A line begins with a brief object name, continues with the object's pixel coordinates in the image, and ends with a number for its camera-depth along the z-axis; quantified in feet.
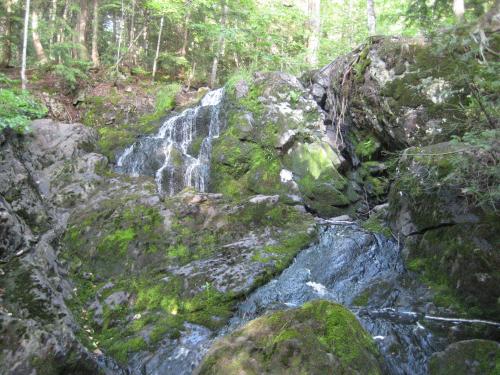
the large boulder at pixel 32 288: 14.01
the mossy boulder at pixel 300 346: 12.46
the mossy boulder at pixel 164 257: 20.17
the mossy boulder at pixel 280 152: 34.99
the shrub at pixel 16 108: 28.32
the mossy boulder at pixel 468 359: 13.74
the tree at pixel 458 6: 27.09
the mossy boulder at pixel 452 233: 17.44
